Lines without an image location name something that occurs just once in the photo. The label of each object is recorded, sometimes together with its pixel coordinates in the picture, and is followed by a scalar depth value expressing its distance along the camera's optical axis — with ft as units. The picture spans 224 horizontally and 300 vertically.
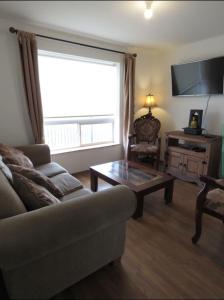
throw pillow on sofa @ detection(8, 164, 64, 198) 4.98
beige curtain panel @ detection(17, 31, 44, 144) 8.25
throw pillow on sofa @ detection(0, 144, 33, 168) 6.48
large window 10.02
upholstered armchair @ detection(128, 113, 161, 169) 12.06
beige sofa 3.13
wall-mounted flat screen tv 9.65
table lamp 12.66
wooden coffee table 6.96
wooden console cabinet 9.37
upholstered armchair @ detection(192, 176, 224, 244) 5.21
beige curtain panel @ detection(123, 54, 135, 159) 11.56
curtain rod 7.96
